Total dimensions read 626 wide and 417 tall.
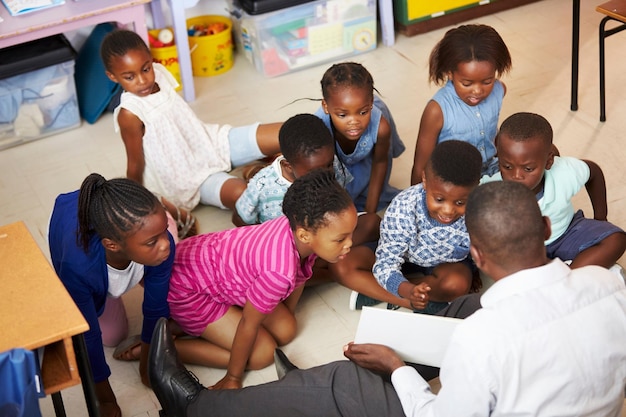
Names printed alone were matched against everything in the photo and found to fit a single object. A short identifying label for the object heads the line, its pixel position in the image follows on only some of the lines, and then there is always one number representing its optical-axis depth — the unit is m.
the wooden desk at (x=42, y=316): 1.61
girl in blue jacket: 1.99
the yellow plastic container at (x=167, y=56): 3.65
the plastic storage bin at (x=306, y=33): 3.75
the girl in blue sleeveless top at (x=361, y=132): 2.56
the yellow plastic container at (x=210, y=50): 3.83
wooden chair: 2.99
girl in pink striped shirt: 2.11
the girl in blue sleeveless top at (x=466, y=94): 2.66
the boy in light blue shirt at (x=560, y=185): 2.32
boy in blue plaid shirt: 2.27
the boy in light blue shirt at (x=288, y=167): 2.42
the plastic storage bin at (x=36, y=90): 3.33
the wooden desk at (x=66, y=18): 3.22
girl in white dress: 2.82
